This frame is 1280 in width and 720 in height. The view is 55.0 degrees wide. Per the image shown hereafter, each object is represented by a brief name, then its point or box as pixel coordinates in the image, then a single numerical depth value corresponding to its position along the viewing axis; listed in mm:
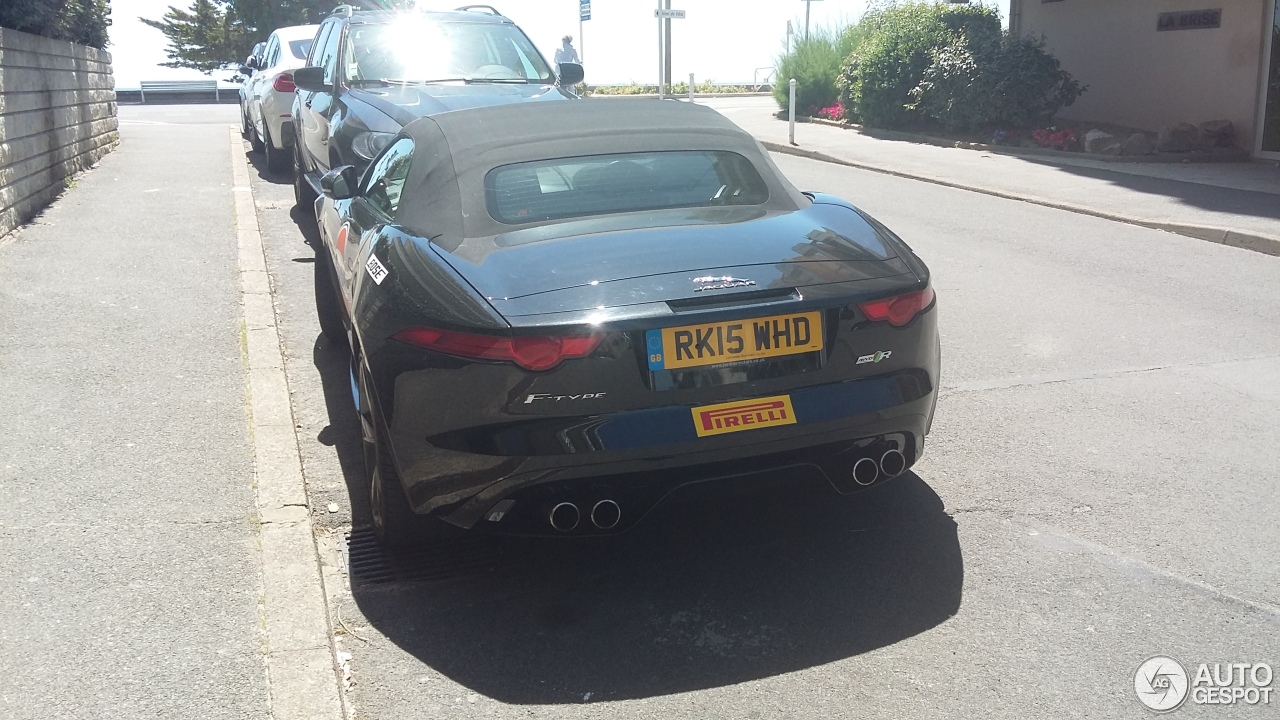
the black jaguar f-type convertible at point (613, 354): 3512
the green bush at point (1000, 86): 18875
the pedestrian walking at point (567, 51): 25703
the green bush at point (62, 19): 11805
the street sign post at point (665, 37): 28125
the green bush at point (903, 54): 21250
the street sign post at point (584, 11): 31906
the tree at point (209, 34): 58562
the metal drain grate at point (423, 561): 4145
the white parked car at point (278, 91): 14078
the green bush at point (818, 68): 25859
